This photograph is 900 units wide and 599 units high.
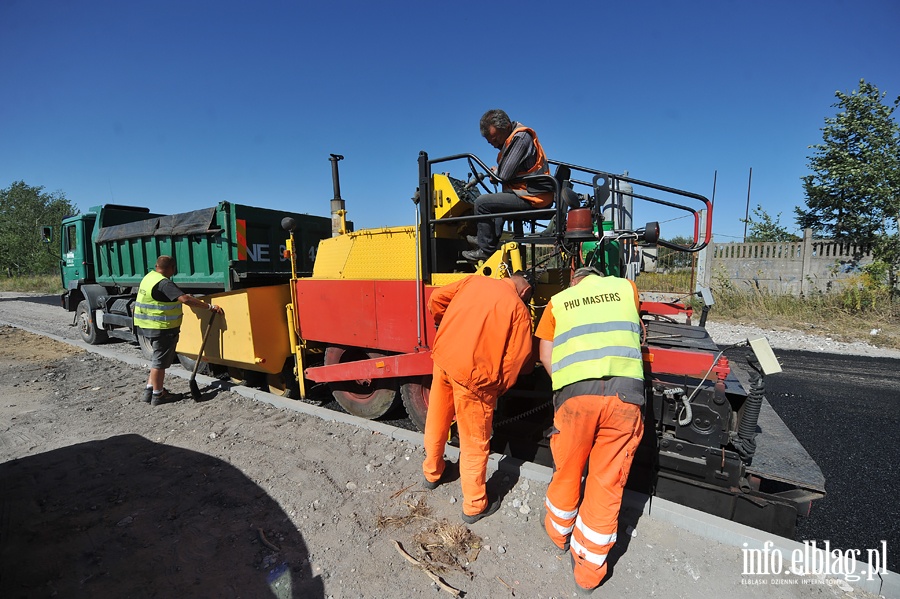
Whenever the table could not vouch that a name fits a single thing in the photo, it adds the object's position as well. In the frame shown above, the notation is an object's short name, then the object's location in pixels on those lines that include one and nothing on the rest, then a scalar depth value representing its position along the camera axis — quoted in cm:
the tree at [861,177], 1005
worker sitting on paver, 314
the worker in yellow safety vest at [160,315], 491
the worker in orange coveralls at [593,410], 218
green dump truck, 542
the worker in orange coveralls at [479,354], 257
